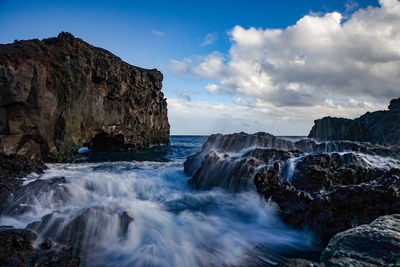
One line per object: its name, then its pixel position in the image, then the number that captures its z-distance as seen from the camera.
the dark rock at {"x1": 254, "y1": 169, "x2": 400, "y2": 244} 4.97
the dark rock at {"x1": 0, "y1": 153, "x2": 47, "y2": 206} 7.02
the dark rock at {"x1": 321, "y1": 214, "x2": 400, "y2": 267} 2.32
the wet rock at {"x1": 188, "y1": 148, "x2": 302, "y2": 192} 8.98
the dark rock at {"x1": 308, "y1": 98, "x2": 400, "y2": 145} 22.67
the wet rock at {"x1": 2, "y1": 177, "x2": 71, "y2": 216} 6.37
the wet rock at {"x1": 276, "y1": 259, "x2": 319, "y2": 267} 3.05
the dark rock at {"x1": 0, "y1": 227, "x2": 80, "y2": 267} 4.00
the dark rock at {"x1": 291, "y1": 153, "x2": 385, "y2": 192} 7.55
